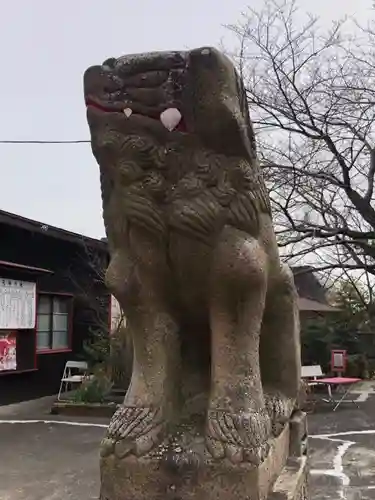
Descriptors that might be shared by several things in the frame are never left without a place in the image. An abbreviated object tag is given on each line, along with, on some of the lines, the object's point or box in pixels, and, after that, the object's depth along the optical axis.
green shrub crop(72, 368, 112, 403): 10.14
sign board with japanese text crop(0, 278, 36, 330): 10.95
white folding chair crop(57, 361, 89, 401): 11.85
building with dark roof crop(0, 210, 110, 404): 11.18
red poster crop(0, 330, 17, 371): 10.92
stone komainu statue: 2.33
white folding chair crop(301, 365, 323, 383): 12.18
